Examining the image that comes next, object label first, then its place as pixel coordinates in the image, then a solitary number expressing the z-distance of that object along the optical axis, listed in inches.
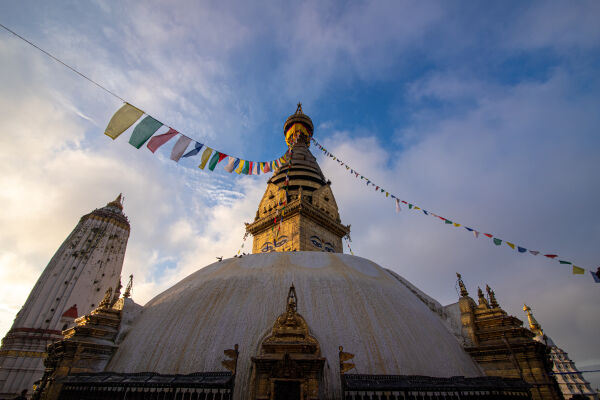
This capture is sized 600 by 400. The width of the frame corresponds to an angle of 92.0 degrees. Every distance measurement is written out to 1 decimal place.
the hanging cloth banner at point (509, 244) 461.4
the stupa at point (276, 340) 278.8
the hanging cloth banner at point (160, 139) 416.5
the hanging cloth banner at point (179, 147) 445.1
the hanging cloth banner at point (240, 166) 625.4
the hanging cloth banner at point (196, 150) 474.6
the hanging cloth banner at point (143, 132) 395.7
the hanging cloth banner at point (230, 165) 571.9
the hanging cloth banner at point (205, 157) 500.0
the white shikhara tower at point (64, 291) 884.6
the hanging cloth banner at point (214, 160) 521.3
